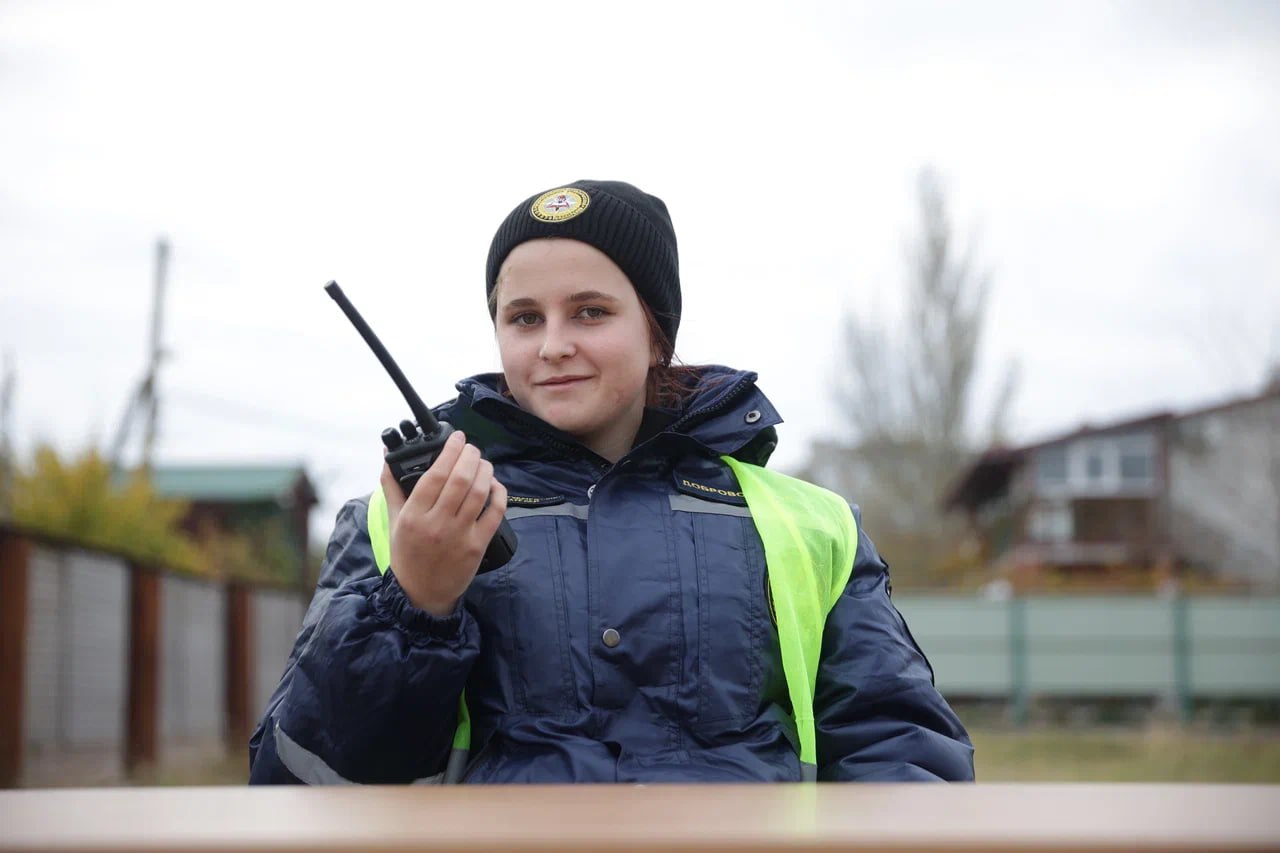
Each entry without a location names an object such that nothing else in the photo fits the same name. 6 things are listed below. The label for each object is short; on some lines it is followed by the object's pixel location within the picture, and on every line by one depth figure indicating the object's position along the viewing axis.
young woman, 1.89
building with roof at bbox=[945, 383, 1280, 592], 27.38
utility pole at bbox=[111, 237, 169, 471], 19.65
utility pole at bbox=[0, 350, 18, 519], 11.78
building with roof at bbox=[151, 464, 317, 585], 24.20
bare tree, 36.25
